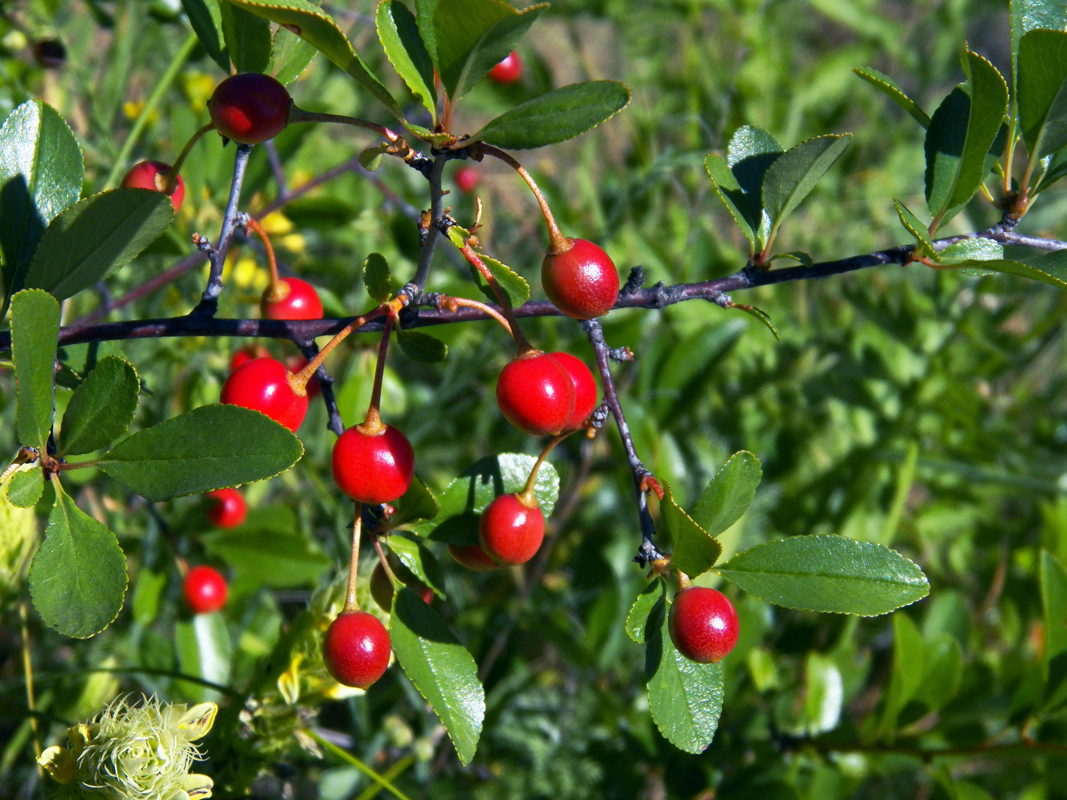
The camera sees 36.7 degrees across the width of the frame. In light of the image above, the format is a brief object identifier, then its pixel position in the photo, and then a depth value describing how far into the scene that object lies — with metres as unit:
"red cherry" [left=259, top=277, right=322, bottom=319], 0.24
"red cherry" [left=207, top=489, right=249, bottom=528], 0.30
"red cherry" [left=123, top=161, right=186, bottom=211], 0.22
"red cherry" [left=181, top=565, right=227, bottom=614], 0.29
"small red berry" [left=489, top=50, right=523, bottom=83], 0.36
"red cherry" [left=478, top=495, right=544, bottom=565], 0.21
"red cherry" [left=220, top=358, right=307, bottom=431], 0.20
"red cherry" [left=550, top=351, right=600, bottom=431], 0.21
